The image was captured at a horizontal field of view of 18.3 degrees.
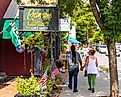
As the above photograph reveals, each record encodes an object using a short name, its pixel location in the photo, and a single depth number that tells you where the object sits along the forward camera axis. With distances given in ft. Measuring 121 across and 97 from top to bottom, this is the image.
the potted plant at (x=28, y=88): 35.04
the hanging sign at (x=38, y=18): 47.47
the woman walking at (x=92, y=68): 47.70
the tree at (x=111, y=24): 39.37
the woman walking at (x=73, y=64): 49.51
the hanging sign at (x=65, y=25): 80.02
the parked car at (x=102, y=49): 224.45
